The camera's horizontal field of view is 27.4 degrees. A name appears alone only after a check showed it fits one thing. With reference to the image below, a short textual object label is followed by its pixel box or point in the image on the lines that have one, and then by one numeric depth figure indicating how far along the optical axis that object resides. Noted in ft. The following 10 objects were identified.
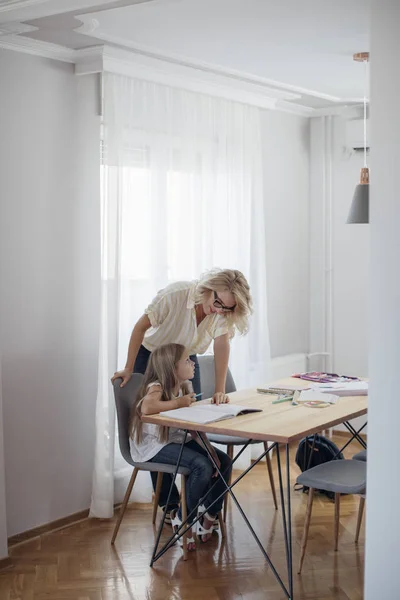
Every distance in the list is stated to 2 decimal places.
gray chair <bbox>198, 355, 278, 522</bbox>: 15.24
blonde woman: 12.96
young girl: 12.78
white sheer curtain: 14.96
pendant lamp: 14.46
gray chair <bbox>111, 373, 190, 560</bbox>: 12.95
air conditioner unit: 20.38
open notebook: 11.99
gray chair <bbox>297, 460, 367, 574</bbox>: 11.97
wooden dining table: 11.39
